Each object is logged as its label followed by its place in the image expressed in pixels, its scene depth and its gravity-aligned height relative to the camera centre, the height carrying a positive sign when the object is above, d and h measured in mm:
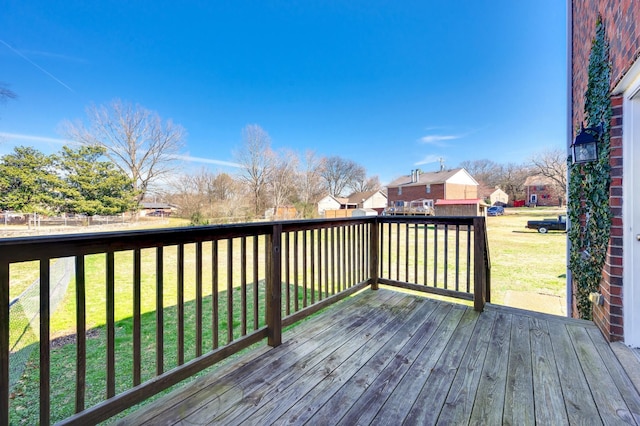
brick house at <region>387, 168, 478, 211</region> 24375 +2321
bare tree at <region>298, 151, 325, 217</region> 24031 +2827
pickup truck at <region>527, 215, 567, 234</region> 12062 -649
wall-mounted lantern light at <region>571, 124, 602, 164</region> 2102 +519
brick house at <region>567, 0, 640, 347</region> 1722 +126
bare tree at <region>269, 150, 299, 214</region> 22328 +2847
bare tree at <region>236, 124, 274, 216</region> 21359 +4072
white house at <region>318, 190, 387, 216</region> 32312 +1365
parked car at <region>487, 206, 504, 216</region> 23123 -8
